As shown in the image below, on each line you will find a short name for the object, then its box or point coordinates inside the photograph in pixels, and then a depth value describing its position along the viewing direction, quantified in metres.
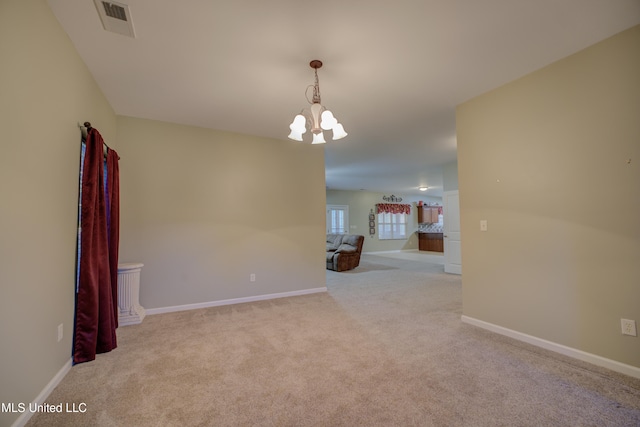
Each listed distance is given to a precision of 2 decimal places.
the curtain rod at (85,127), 2.33
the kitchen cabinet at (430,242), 11.43
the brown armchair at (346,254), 6.84
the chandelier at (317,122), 2.39
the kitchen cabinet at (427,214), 12.99
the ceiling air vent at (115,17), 1.81
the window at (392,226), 11.74
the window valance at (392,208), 11.59
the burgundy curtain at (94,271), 2.28
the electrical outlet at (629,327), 2.02
